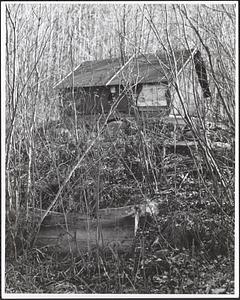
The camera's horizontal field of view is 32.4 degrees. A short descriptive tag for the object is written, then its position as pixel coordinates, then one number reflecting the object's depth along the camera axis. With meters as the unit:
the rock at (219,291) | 2.44
